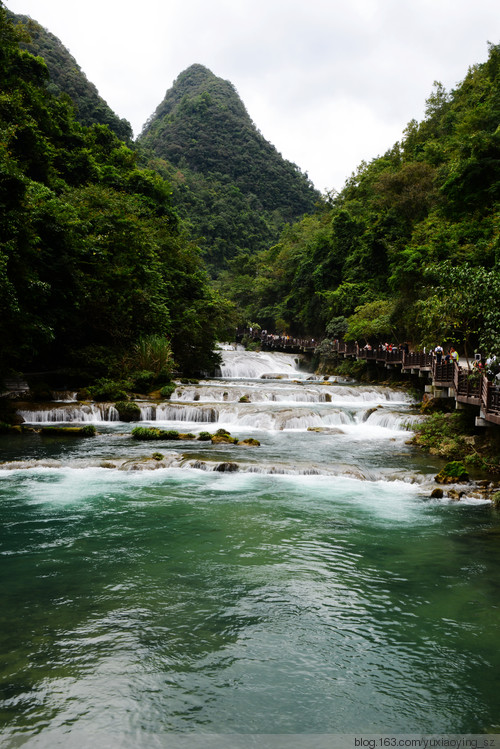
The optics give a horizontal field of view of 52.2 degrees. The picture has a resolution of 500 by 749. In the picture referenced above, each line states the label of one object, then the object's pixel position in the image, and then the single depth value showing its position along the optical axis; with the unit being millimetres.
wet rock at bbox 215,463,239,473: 12758
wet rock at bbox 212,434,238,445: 16250
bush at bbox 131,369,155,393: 23672
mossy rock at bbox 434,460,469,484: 11812
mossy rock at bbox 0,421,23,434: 17250
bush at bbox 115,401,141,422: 20125
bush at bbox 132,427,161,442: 16734
